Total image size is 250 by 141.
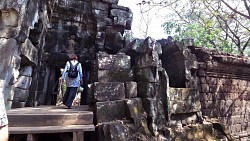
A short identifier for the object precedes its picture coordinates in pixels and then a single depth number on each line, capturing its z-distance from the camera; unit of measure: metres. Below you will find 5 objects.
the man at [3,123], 1.61
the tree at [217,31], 13.11
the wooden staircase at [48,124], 3.21
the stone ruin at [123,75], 4.03
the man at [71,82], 4.71
